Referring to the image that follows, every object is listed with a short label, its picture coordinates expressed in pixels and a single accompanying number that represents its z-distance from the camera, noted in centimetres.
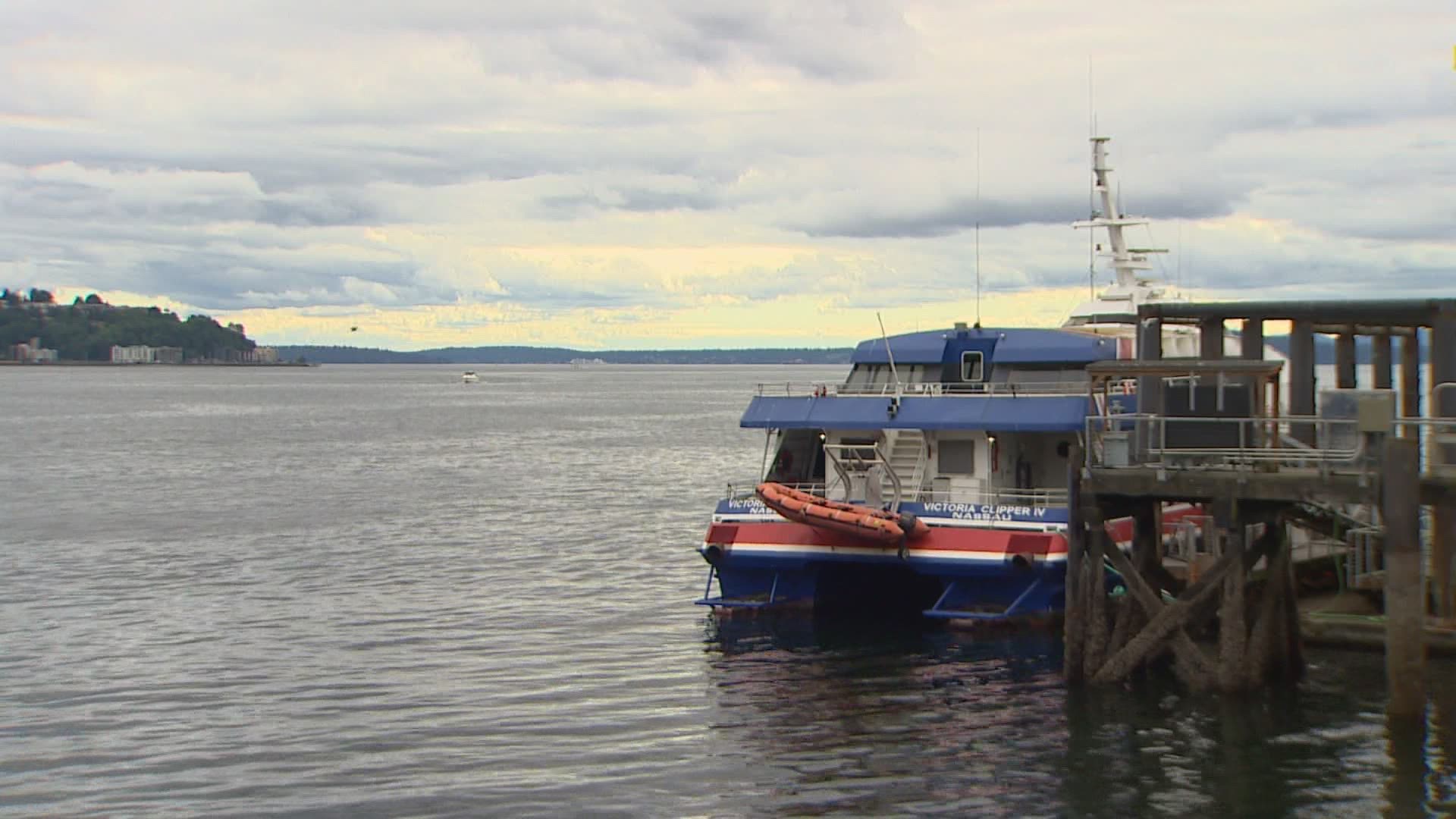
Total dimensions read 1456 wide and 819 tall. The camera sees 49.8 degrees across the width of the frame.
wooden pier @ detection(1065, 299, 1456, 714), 2195
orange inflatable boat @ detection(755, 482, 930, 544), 3009
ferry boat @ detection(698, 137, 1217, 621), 3039
